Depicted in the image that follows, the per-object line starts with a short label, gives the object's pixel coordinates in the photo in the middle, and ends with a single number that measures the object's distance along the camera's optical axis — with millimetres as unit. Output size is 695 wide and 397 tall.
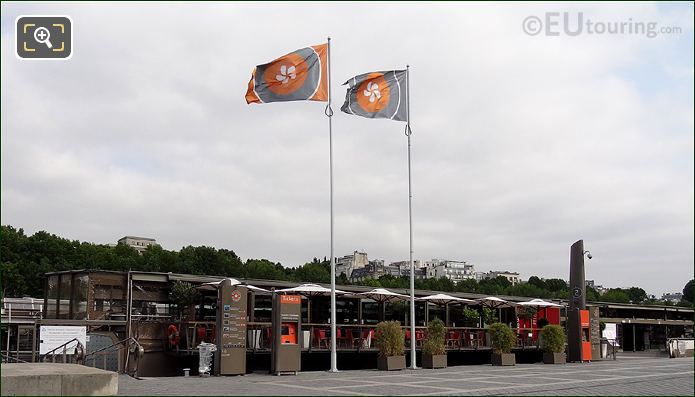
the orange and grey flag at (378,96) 23188
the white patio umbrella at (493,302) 31984
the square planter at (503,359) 26547
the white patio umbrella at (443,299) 29547
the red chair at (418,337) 27033
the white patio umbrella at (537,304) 31797
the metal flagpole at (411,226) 22828
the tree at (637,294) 135275
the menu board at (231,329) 19641
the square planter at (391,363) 22828
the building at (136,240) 179500
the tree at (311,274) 87750
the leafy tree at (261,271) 82688
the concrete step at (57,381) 11891
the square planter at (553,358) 28203
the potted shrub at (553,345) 28291
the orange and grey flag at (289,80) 22078
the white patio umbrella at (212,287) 24078
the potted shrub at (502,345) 26641
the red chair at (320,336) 24670
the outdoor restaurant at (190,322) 22922
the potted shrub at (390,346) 22938
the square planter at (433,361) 24234
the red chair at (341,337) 25794
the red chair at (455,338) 28469
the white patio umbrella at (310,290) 24844
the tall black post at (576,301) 29750
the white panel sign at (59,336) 20828
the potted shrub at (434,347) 24312
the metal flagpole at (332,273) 20953
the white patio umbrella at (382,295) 27250
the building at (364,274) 190800
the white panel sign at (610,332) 37550
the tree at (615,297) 100119
